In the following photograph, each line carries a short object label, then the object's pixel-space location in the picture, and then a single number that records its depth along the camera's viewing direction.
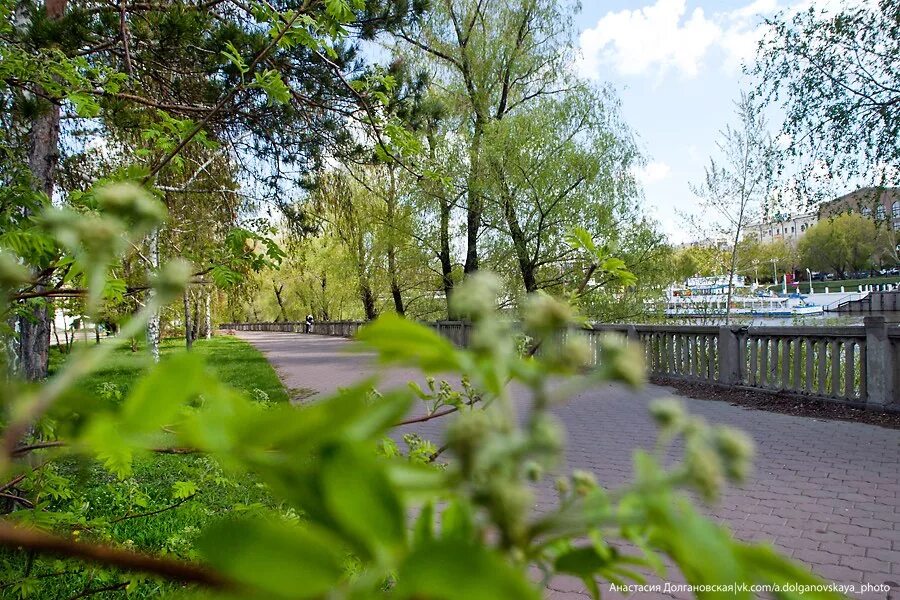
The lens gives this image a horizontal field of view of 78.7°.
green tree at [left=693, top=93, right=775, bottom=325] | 18.48
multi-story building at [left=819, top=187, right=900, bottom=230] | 11.93
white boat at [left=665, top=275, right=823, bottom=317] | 21.05
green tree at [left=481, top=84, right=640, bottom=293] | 16.09
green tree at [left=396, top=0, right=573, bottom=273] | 18.47
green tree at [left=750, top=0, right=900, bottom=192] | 10.92
